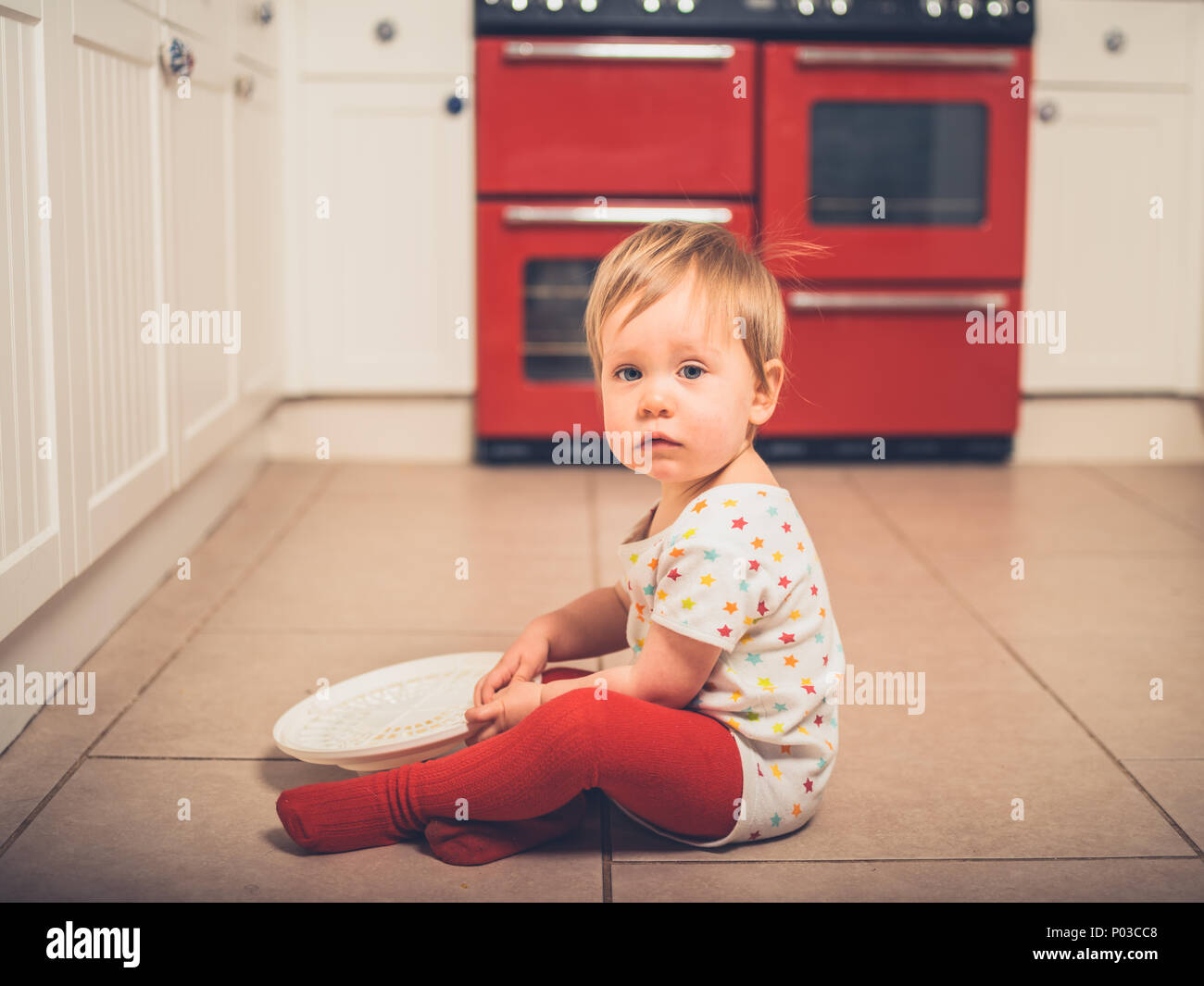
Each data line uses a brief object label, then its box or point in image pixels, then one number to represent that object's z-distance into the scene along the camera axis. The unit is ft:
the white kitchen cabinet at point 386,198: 8.96
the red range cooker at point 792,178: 8.87
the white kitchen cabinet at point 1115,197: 9.16
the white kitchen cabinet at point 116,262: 4.59
